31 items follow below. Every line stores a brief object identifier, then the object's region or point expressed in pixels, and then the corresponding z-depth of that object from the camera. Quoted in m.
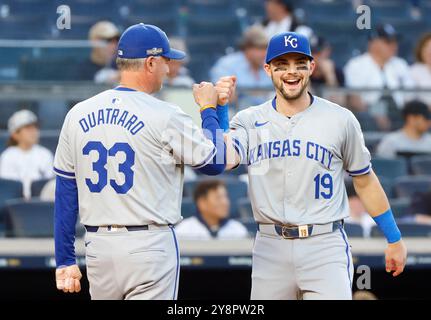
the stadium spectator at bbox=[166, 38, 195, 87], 14.98
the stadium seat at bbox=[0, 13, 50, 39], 19.72
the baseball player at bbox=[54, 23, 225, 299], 8.42
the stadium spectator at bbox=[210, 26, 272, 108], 17.03
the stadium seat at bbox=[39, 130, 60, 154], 14.58
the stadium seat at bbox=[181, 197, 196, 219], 14.02
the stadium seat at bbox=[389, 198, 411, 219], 14.47
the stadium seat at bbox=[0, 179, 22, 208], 14.28
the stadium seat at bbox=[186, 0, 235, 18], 22.98
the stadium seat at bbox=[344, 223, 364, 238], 13.85
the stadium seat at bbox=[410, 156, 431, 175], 15.67
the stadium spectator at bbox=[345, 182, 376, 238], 14.44
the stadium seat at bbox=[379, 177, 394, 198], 14.88
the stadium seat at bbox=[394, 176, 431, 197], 14.88
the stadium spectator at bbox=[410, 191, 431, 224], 14.43
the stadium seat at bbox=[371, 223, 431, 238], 13.87
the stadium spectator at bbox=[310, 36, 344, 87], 16.97
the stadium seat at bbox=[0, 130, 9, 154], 14.58
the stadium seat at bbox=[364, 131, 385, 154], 15.76
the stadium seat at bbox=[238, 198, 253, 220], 14.16
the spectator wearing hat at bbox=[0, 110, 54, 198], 14.45
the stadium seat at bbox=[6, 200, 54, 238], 13.57
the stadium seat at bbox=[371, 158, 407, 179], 15.34
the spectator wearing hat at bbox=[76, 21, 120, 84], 15.87
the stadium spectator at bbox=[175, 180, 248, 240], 13.70
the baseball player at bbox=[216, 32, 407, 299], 9.12
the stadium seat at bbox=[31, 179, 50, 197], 14.27
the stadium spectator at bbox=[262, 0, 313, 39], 18.39
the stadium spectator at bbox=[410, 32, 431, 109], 17.92
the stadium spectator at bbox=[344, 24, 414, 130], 17.50
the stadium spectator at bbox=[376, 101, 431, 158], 15.76
